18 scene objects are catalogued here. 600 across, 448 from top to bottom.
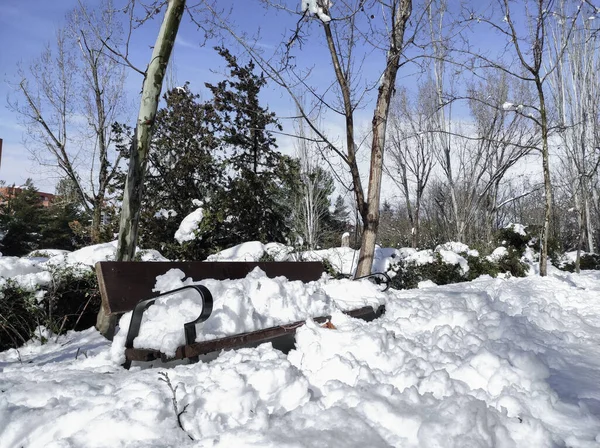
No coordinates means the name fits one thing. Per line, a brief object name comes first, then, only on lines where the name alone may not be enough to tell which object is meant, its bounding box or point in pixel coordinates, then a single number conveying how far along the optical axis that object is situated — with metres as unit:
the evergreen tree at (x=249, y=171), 11.50
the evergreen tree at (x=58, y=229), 24.19
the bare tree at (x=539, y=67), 8.87
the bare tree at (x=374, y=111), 7.63
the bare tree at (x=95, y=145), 15.70
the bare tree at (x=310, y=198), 20.88
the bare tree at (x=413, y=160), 21.63
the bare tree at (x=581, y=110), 21.88
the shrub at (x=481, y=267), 11.61
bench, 2.84
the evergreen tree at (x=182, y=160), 12.68
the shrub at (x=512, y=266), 13.31
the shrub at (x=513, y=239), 15.41
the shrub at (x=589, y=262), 17.06
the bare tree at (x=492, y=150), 19.48
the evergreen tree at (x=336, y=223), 23.67
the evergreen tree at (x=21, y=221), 22.36
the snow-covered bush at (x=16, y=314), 4.45
